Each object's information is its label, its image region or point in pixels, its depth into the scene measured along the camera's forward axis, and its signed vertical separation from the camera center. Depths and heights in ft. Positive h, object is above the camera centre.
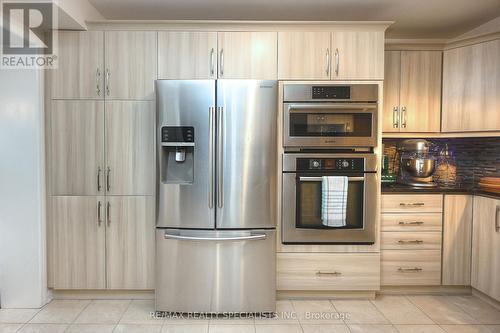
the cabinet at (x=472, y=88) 10.24 +2.03
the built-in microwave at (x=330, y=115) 9.41 +1.07
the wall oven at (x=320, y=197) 9.44 -1.04
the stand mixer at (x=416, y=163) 11.09 -0.17
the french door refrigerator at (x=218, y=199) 8.82 -1.04
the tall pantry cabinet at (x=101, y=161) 9.52 -0.17
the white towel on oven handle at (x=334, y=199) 9.25 -1.06
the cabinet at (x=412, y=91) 11.23 +2.04
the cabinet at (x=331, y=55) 9.55 +2.62
